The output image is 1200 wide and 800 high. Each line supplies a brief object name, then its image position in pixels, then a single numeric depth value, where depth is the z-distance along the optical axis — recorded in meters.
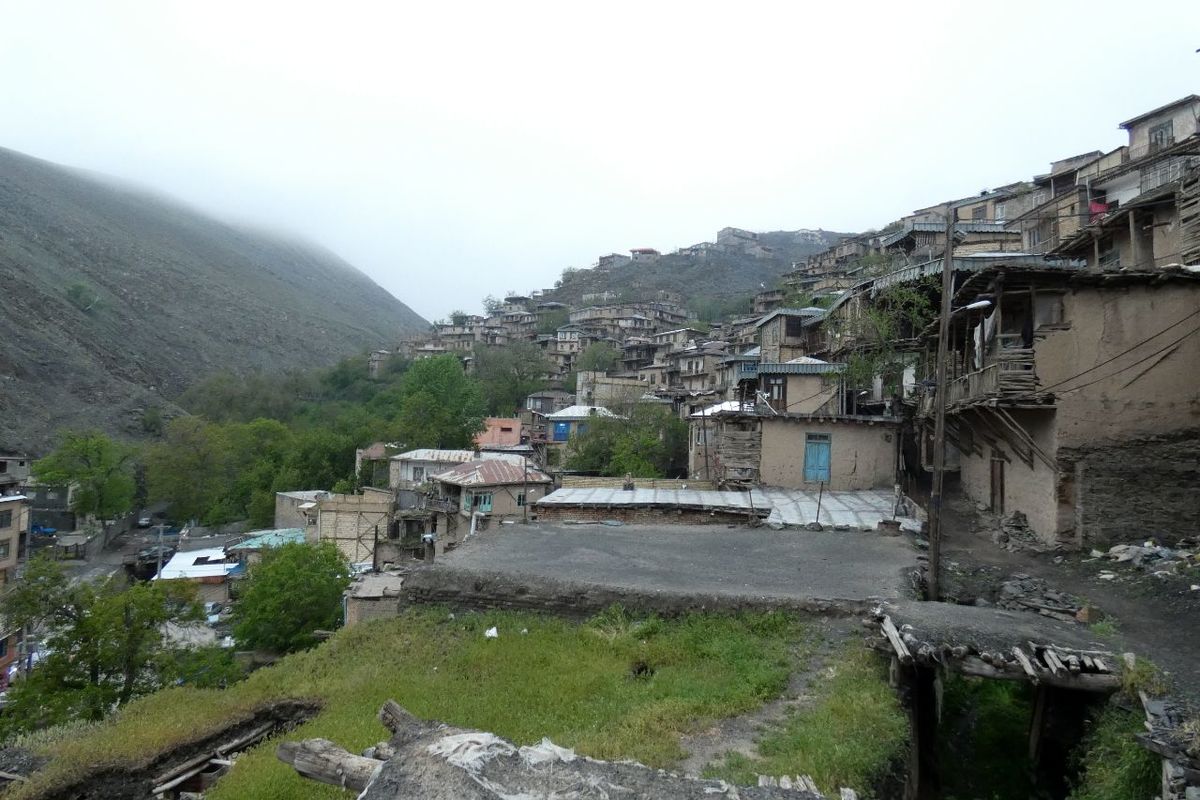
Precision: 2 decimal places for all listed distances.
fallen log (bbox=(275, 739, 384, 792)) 4.80
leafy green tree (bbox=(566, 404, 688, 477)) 38.00
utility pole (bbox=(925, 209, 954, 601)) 12.05
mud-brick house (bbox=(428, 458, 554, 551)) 33.38
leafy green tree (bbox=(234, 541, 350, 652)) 24.59
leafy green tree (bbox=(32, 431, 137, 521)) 49.16
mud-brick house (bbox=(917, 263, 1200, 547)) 13.45
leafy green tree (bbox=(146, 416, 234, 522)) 54.03
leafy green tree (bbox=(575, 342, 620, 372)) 69.19
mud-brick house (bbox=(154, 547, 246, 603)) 34.56
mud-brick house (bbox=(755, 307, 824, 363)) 41.38
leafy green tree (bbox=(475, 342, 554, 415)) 63.62
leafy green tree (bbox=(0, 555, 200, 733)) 17.02
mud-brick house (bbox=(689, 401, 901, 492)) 23.33
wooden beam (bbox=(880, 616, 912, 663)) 8.30
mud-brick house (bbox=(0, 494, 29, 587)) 33.41
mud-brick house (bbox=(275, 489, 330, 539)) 44.94
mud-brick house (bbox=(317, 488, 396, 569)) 36.44
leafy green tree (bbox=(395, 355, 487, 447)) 50.31
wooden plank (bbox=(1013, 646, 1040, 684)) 7.98
